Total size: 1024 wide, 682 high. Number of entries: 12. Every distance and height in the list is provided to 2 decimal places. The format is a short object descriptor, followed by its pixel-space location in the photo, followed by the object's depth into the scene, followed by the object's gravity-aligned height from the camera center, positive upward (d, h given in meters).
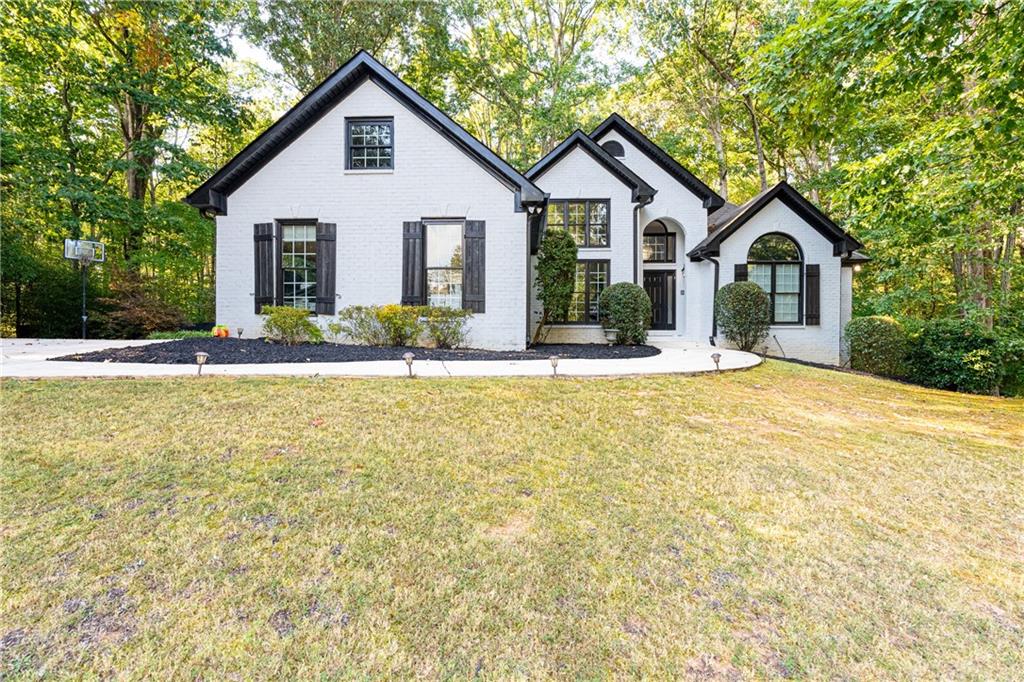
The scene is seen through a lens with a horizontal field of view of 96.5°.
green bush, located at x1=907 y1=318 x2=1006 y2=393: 10.55 -0.42
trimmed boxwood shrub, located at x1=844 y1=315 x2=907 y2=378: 11.48 -0.15
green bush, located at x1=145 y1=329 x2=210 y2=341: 10.24 +0.05
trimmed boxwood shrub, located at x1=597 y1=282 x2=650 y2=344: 11.77 +0.69
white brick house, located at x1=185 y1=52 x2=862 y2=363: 9.89 +2.73
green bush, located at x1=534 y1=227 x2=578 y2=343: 12.05 +1.81
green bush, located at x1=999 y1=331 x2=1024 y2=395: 10.35 -0.54
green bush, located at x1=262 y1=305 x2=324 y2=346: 9.23 +0.22
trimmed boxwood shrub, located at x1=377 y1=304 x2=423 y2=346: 9.19 +0.30
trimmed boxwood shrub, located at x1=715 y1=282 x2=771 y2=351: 12.09 +0.68
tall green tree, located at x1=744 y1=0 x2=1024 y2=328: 5.61 +3.37
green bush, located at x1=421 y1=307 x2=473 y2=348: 9.41 +0.26
